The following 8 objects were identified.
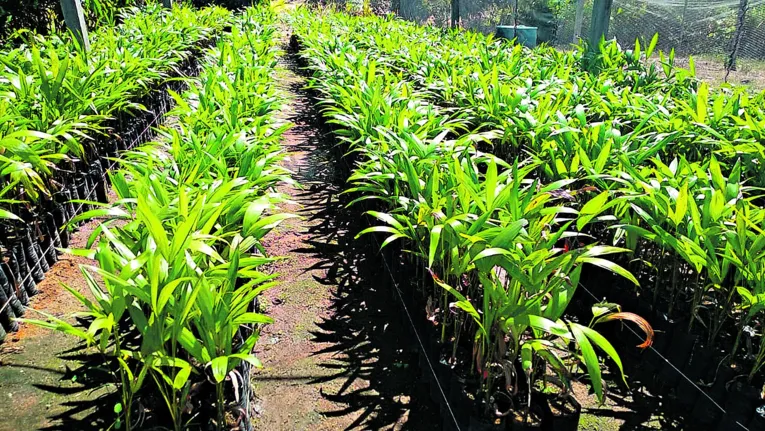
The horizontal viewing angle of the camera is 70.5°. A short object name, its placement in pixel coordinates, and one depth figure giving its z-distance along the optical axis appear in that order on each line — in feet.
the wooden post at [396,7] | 56.44
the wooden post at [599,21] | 16.79
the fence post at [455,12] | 28.55
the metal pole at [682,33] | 26.61
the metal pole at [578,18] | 21.97
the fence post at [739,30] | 21.26
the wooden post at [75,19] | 16.22
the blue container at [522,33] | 34.42
